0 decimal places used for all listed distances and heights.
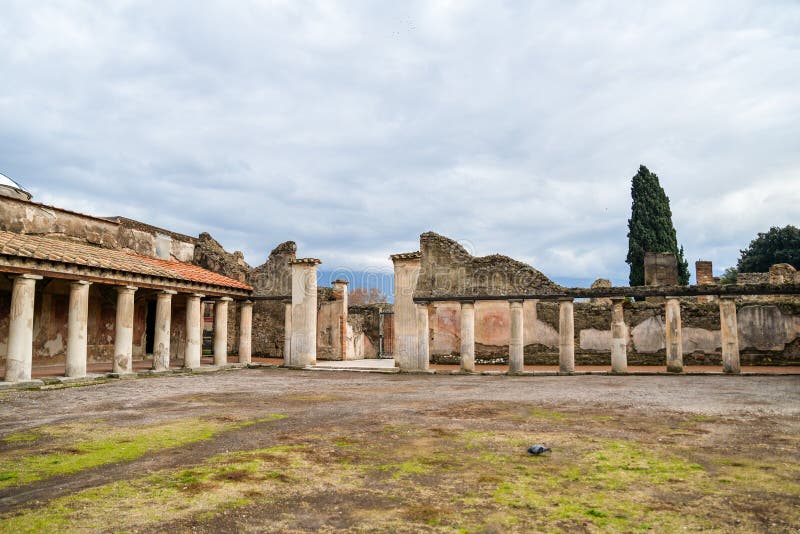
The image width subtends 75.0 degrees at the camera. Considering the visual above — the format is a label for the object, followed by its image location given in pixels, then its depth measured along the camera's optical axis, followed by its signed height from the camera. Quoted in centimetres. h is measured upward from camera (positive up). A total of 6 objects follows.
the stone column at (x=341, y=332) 2284 -76
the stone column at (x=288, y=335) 1886 -74
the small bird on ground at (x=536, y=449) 499 -129
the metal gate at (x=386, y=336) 2489 -102
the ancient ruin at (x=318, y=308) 1387 +22
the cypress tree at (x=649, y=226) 3188 +546
